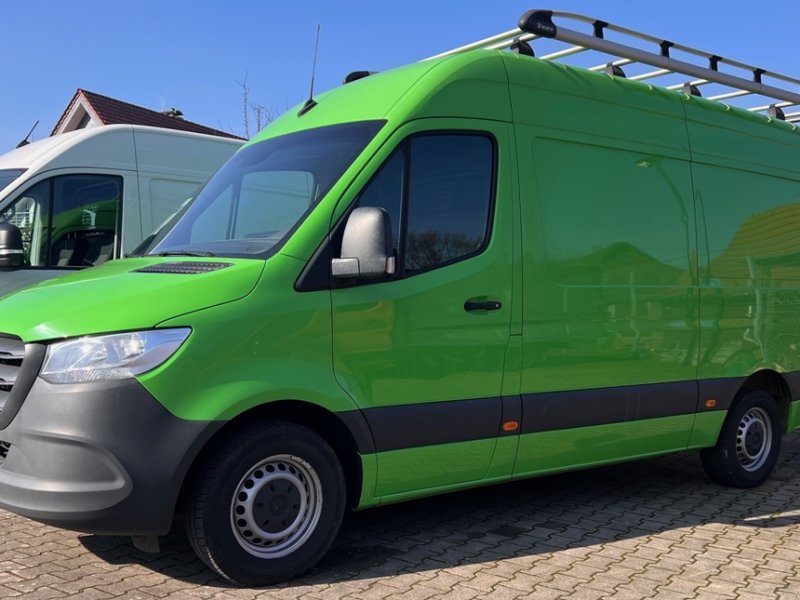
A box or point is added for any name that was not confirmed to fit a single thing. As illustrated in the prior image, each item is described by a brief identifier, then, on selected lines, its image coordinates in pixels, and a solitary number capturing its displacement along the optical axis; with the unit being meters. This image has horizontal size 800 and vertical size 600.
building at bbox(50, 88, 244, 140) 17.12
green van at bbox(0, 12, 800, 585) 3.79
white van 8.08
